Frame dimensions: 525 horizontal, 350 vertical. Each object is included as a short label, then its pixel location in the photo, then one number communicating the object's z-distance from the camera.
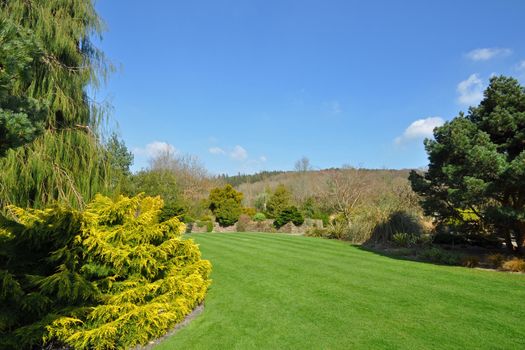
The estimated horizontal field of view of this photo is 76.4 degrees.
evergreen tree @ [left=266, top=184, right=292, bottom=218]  26.19
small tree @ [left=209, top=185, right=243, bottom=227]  25.36
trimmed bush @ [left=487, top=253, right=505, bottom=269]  8.37
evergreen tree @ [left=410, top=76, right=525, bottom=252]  7.86
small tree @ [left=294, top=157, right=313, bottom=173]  48.88
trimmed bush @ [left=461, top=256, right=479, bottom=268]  8.66
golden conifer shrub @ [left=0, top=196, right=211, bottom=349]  3.95
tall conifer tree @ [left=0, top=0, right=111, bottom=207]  5.45
